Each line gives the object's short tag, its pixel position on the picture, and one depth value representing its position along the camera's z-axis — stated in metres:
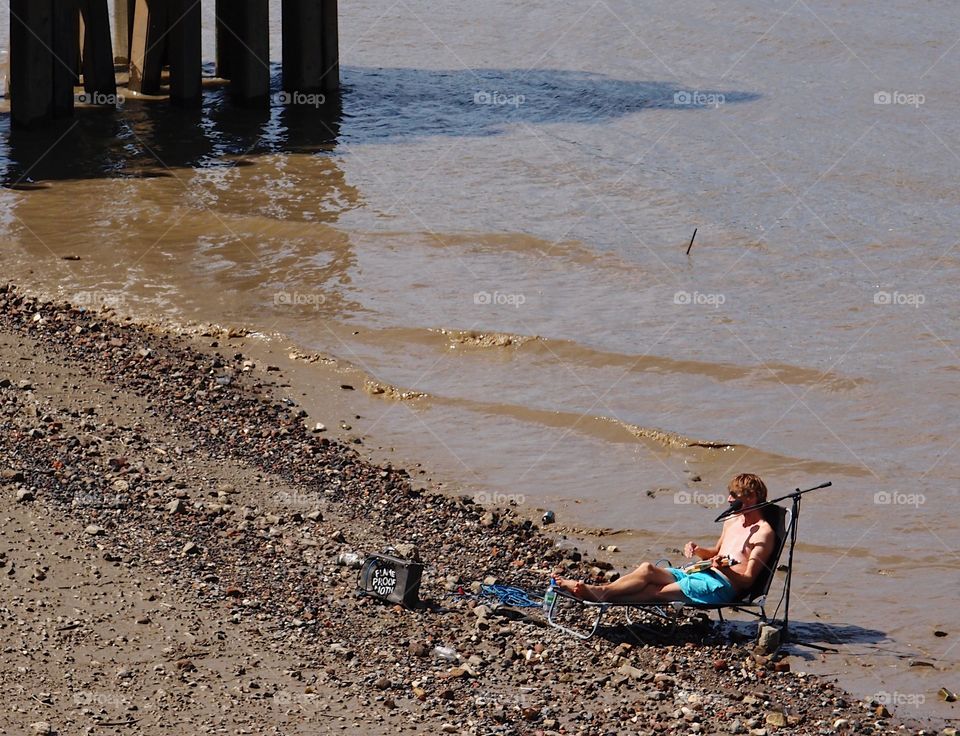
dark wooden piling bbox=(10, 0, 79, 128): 35.03
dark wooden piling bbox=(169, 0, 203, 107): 39.34
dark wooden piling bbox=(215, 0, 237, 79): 43.94
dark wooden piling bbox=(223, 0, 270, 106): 40.50
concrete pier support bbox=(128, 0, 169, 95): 42.22
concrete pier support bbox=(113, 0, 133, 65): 47.34
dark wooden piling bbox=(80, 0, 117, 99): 39.56
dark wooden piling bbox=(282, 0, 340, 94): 42.16
